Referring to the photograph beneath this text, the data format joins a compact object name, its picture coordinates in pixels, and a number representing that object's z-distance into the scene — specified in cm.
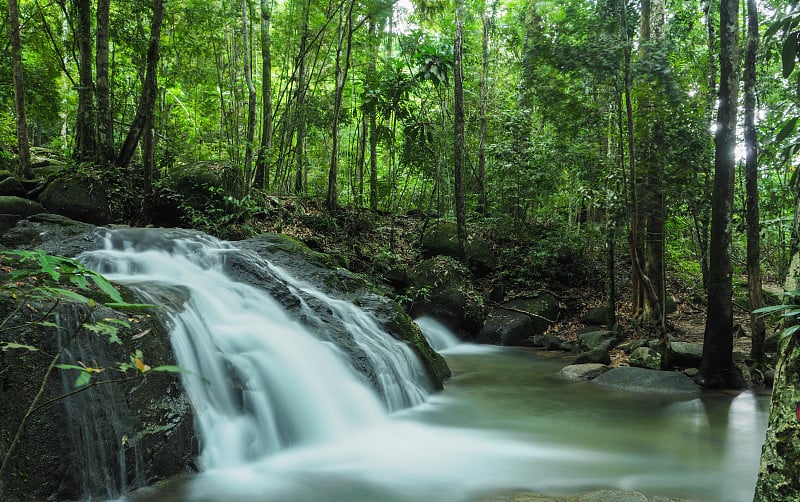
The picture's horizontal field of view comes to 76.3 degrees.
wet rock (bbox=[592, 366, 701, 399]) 752
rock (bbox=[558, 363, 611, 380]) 858
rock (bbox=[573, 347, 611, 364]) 914
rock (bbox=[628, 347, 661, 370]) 870
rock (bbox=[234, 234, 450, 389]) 706
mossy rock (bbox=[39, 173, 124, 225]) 954
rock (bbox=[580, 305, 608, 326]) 1206
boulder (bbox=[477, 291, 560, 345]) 1223
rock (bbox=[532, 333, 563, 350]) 1152
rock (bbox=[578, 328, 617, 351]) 1012
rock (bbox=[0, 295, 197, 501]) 334
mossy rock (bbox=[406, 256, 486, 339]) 1211
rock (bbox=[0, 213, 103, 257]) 718
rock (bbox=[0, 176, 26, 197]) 935
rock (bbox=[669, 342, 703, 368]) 841
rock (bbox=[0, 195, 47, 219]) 876
